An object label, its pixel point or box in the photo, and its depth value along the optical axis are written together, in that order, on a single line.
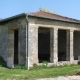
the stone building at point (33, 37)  15.20
